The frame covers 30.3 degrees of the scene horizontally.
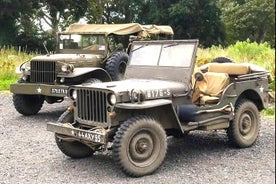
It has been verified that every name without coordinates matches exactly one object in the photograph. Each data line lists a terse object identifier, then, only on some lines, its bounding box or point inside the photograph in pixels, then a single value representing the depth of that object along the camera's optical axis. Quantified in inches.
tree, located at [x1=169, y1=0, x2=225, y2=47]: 1408.8
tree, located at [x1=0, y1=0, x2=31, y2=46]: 1128.2
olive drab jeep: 212.4
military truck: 370.9
